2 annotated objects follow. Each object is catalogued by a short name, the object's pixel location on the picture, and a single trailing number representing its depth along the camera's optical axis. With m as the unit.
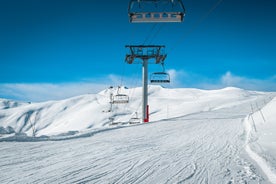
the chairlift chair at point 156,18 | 11.30
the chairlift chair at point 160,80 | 24.95
